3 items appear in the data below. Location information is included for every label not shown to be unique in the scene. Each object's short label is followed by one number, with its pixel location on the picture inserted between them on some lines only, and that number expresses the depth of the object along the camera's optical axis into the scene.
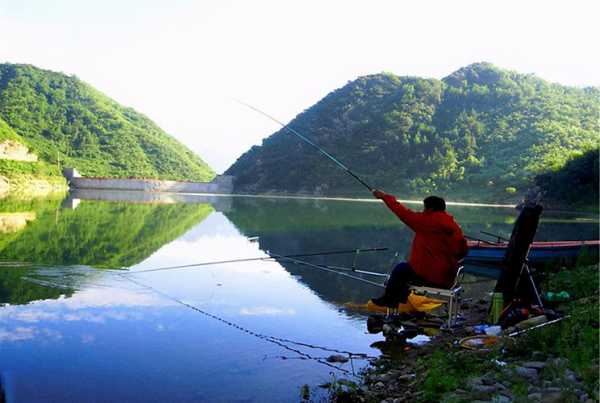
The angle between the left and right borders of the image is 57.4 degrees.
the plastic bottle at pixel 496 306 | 7.72
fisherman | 7.52
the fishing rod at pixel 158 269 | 12.71
